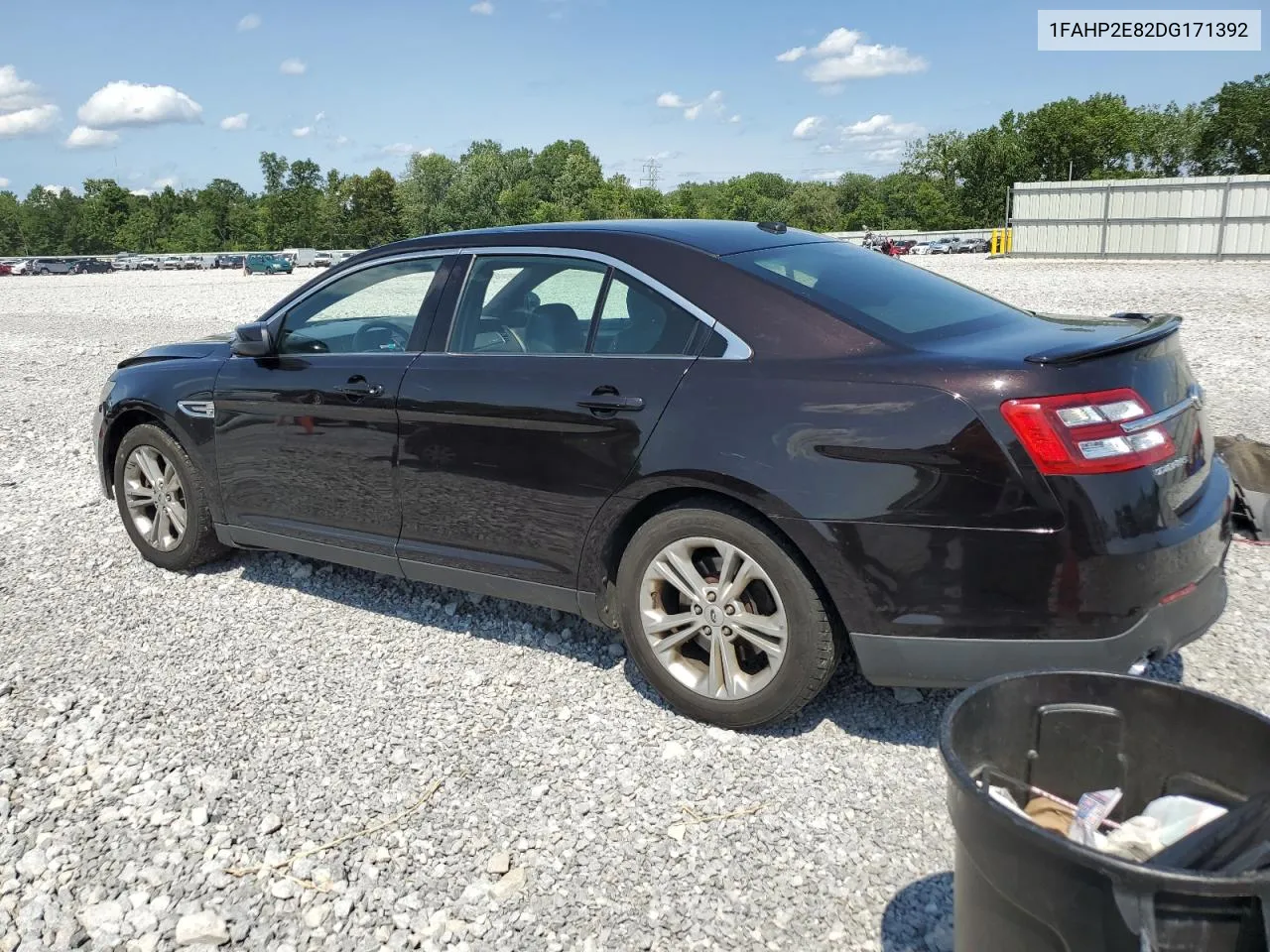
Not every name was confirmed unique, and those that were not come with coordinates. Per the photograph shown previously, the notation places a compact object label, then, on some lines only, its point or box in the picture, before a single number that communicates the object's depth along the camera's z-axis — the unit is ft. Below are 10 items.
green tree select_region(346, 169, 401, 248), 392.88
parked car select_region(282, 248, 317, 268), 234.99
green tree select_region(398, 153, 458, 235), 351.67
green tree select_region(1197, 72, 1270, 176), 272.51
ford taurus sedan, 9.86
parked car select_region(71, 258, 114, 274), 260.01
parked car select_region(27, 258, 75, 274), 256.52
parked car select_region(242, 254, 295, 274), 193.88
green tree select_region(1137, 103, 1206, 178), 305.94
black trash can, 5.32
